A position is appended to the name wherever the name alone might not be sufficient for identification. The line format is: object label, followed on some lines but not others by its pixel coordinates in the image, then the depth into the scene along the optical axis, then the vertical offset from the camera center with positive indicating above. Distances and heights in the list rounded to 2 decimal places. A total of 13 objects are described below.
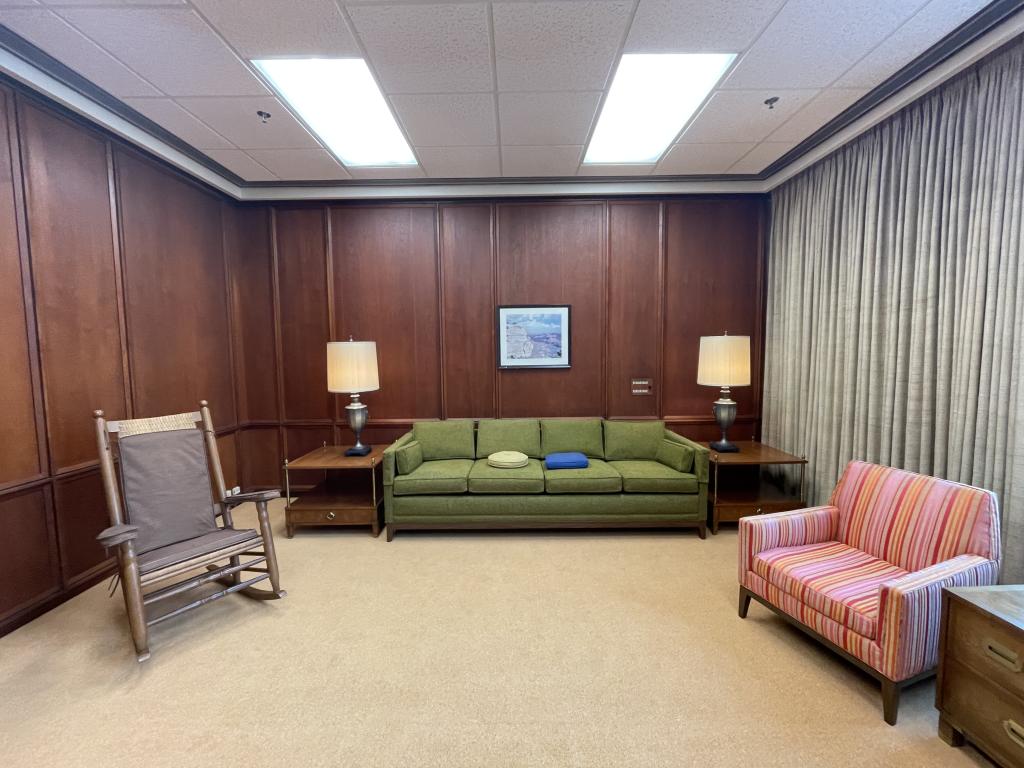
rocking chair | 2.07 -0.86
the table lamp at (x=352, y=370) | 3.62 -0.12
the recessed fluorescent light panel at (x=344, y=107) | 2.41 +1.58
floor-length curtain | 2.16 +0.31
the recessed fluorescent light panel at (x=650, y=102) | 2.42 +1.58
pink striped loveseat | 1.66 -0.99
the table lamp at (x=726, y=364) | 3.54 -0.12
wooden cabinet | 1.40 -1.10
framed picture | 4.16 +0.15
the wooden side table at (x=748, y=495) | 3.38 -1.18
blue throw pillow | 3.55 -0.89
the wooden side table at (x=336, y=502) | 3.43 -1.17
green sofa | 3.34 -1.10
